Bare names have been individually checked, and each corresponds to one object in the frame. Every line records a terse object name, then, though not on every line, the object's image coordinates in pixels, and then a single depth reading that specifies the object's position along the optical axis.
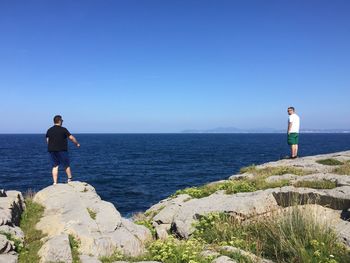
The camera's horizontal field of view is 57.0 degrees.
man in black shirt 14.67
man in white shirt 19.97
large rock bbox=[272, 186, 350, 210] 10.58
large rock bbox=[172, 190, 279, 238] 10.91
